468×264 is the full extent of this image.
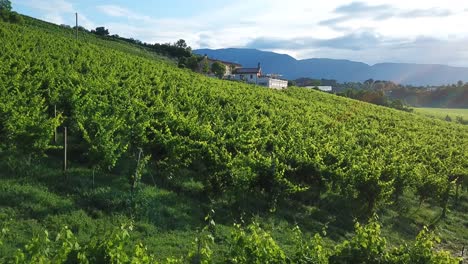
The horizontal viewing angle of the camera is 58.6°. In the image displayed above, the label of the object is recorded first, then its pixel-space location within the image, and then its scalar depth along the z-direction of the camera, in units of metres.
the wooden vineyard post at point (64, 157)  11.62
